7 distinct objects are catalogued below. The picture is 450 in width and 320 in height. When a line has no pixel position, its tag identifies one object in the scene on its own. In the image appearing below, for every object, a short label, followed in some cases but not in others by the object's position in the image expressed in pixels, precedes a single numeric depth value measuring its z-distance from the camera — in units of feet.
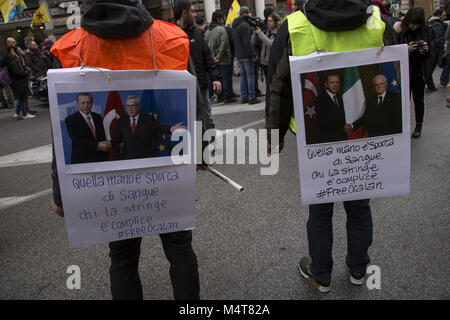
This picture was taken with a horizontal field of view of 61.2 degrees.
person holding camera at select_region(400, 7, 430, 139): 15.41
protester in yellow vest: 5.84
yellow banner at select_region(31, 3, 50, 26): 45.21
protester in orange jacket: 5.17
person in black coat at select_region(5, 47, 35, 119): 31.94
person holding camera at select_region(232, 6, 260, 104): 27.40
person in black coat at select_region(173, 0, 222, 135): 14.62
